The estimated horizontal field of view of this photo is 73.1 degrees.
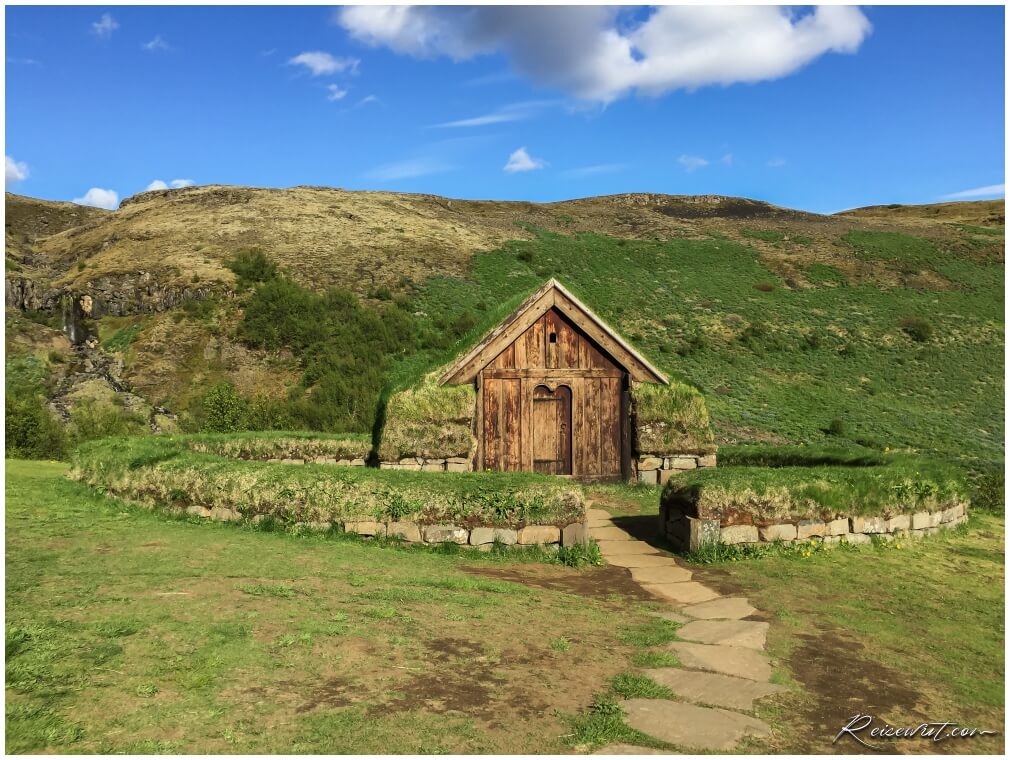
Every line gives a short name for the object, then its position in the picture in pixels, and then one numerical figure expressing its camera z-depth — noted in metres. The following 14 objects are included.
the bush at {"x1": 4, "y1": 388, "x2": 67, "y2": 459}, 20.66
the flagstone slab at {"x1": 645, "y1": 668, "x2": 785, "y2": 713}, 5.49
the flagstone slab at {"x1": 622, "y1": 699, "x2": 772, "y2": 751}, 4.77
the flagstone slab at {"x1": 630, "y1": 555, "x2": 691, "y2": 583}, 9.65
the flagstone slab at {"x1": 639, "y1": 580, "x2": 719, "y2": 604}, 8.74
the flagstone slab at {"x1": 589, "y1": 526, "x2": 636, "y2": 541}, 12.19
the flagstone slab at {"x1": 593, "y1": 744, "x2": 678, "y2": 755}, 4.53
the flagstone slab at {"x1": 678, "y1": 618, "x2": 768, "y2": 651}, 7.03
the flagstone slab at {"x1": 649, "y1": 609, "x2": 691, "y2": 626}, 7.81
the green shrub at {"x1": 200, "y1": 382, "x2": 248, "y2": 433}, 27.09
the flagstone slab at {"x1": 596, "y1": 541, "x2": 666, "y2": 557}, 11.23
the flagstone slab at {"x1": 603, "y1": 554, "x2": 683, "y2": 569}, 10.51
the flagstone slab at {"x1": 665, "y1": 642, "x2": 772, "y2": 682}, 6.18
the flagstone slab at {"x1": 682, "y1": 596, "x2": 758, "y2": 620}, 8.02
